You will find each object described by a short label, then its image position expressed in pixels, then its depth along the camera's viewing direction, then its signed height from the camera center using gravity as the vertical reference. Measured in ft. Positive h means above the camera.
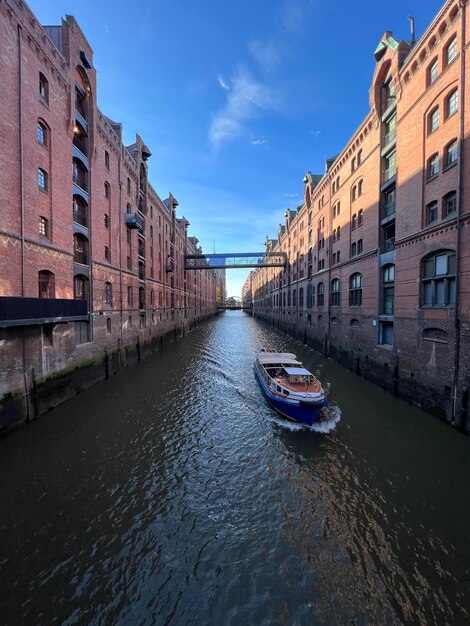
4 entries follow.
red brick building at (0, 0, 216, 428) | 34.73 +16.13
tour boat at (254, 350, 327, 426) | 35.37 -12.52
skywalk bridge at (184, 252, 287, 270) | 159.43 +29.50
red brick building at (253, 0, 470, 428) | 35.01 +14.40
